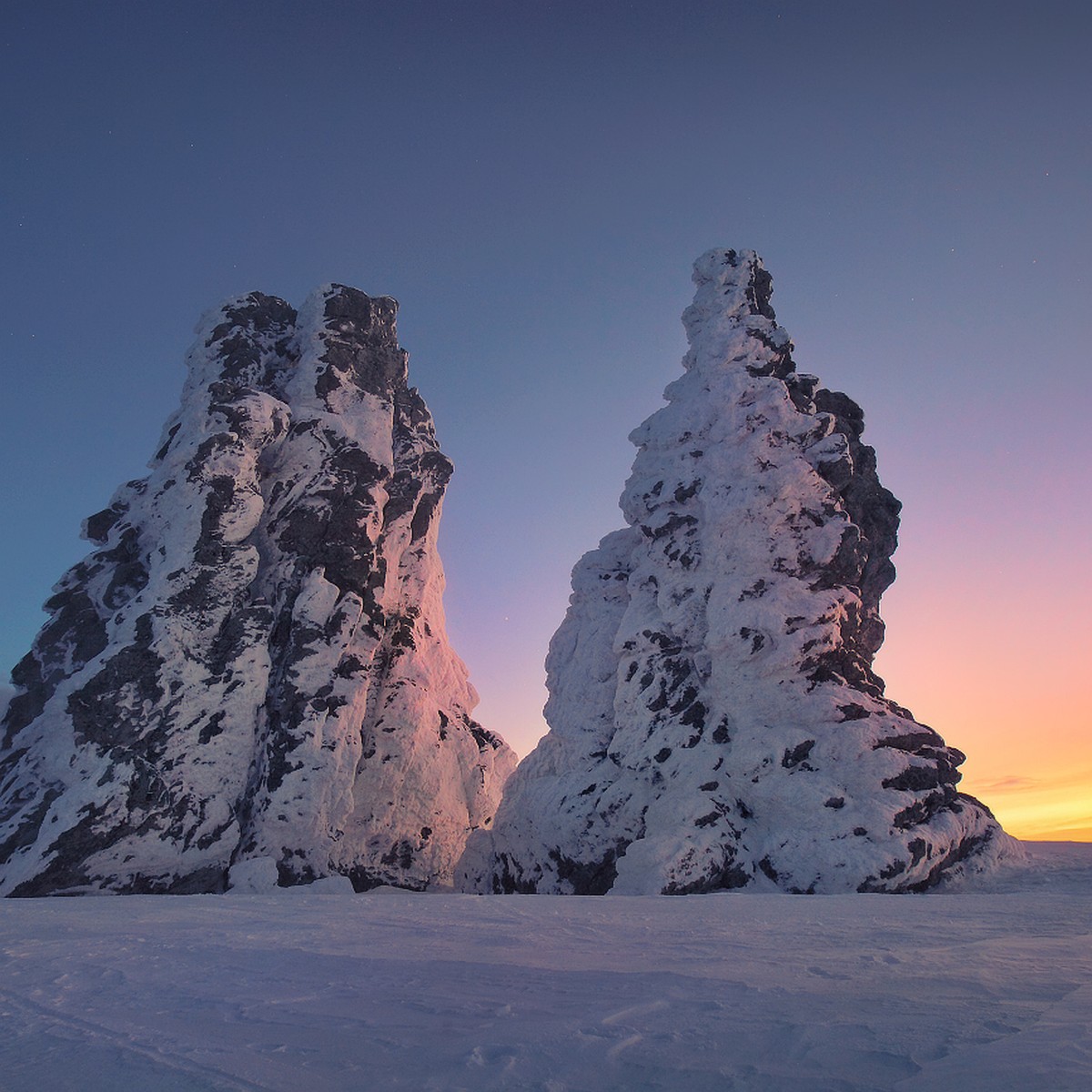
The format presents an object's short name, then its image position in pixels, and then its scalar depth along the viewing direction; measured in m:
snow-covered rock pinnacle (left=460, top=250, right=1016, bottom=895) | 14.95
